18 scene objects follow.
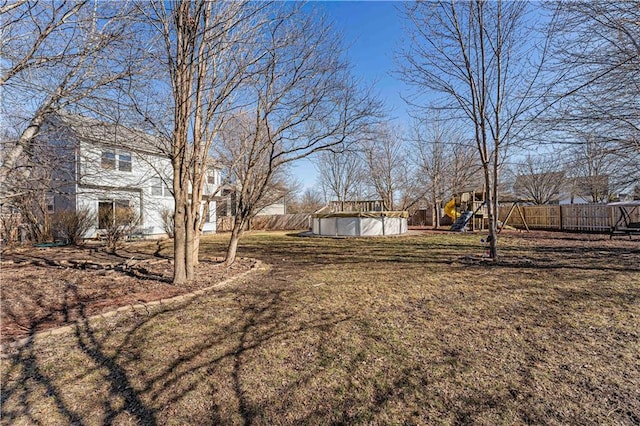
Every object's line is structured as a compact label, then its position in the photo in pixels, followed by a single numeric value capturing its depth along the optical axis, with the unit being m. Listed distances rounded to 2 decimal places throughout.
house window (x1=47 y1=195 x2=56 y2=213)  13.50
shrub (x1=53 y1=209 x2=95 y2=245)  11.56
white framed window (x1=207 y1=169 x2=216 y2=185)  19.68
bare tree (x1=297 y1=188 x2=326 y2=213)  36.72
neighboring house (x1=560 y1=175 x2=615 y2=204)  20.56
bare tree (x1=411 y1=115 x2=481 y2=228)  21.15
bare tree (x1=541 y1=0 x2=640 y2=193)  4.43
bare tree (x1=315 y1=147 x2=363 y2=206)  27.22
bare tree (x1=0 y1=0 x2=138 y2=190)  3.55
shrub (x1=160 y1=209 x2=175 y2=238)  15.83
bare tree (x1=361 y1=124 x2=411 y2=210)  22.52
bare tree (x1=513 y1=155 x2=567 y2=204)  29.73
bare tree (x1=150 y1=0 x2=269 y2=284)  4.55
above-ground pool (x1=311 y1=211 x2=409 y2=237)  15.85
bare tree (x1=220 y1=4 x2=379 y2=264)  5.80
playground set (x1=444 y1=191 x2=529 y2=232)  17.23
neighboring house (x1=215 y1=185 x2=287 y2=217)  25.49
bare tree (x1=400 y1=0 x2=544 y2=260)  6.89
